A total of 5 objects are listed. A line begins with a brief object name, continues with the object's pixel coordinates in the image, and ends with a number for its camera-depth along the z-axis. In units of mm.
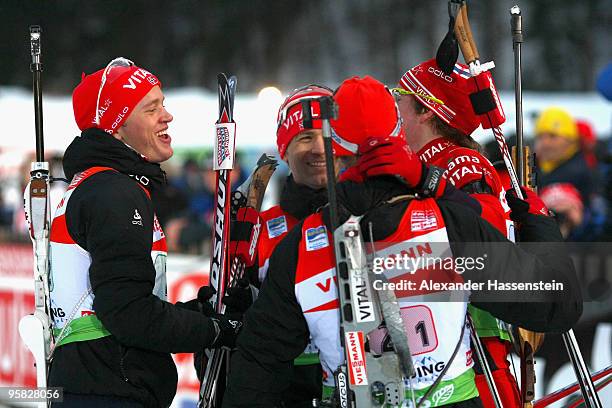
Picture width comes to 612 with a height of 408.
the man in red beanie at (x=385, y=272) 5566
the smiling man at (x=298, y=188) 7320
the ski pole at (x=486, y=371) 6535
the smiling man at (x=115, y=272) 6520
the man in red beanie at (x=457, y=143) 6617
